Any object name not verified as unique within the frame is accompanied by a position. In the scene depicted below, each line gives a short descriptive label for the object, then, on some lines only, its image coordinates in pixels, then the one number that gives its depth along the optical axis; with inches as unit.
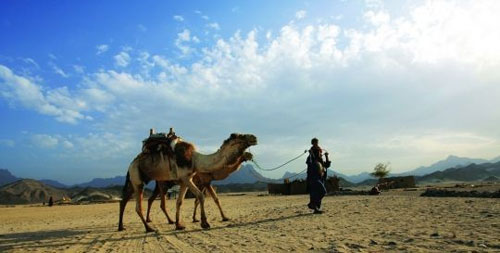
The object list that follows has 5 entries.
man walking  547.2
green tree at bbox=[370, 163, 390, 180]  2148.4
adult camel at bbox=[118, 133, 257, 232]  501.0
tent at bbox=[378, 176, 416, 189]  1640.7
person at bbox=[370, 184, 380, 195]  1120.4
